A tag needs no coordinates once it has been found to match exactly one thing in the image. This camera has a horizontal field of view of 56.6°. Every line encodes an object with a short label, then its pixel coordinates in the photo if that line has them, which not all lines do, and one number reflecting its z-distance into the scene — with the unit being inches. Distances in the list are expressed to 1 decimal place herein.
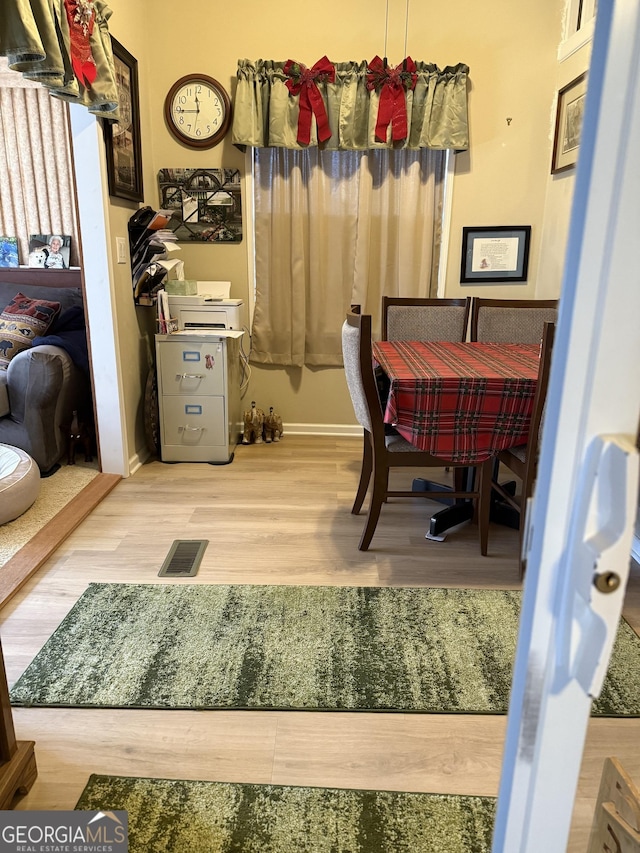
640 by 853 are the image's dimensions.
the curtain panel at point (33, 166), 169.5
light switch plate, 123.4
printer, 138.7
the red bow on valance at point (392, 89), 134.3
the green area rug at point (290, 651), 67.2
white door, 14.9
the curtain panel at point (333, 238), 144.6
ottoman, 104.4
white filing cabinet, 134.0
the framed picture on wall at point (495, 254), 148.6
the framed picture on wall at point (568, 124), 126.9
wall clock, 140.9
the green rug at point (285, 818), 50.6
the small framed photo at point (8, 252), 174.9
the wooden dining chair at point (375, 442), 88.0
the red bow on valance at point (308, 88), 134.9
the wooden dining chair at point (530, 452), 78.9
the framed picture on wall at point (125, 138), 118.1
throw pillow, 136.1
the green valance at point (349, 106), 135.8
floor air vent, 92.5
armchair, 124.2
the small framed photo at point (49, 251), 173.0
